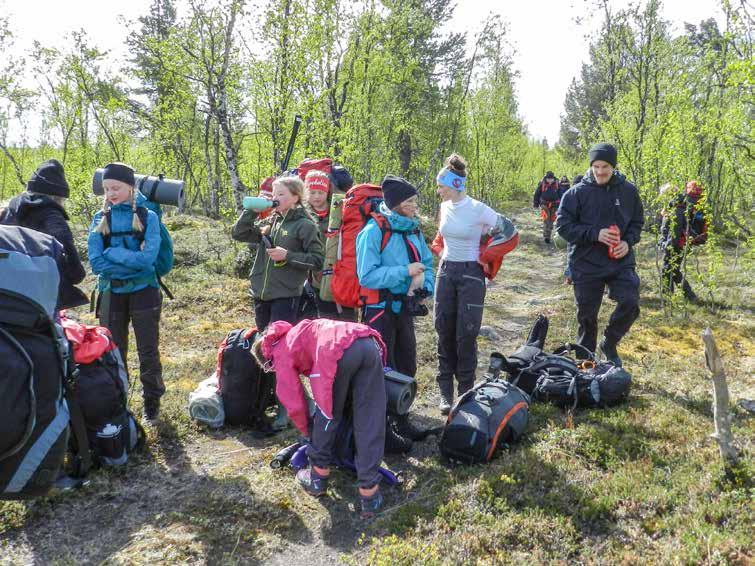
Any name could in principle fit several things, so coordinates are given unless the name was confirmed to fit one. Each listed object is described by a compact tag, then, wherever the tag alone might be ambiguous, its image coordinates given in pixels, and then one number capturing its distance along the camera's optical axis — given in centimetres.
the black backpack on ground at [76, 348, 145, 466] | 411
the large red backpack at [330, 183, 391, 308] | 485
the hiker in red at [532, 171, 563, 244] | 1825
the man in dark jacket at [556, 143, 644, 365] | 546
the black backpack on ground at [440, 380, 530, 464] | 415
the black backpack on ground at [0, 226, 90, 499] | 224
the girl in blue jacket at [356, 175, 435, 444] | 456
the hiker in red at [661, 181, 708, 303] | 829
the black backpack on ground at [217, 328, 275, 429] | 500
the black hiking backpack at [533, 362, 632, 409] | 499
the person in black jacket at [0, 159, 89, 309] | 446
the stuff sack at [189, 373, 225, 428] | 507
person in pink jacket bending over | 357
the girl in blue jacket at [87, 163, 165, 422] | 460
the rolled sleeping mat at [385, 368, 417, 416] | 419
